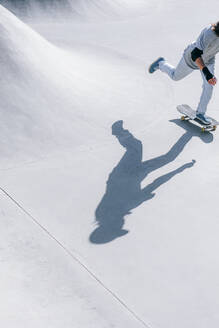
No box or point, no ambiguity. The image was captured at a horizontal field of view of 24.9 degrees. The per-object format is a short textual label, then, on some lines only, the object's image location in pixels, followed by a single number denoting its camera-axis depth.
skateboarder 7.57
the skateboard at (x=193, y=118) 8.21
